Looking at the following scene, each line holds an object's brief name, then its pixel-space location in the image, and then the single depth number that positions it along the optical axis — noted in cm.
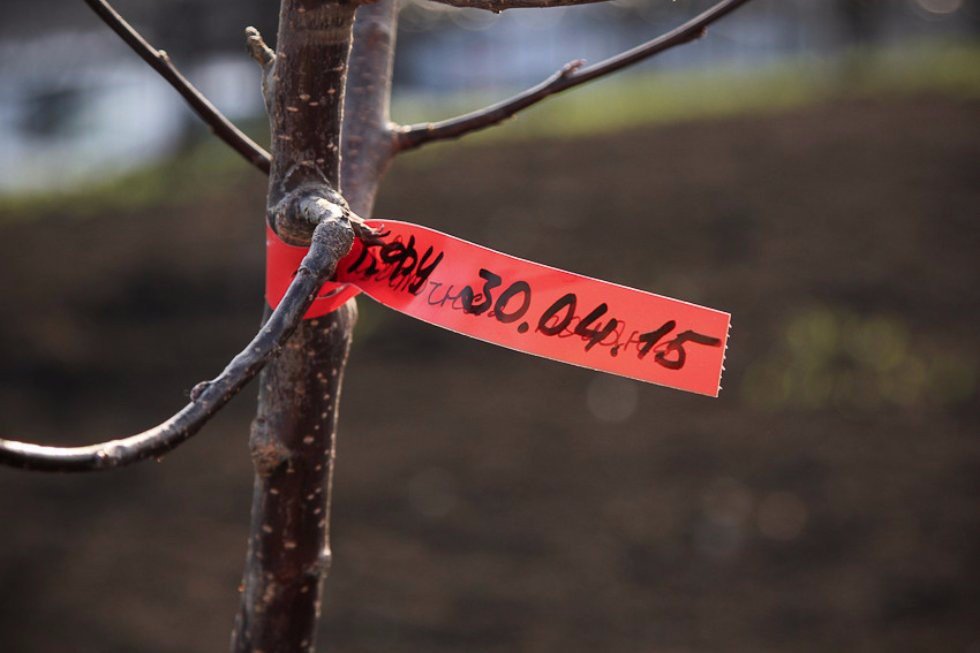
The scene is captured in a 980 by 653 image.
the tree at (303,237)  81
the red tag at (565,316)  86
